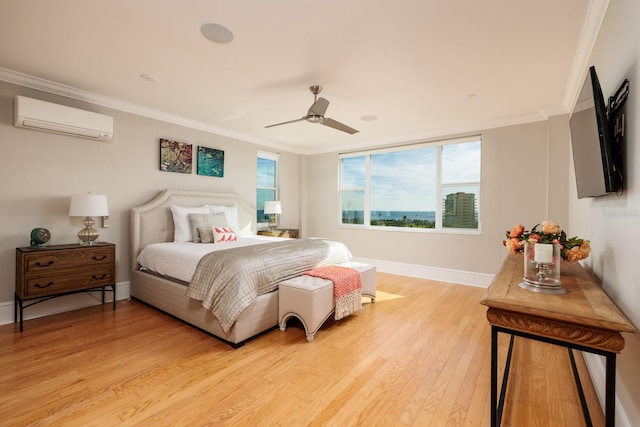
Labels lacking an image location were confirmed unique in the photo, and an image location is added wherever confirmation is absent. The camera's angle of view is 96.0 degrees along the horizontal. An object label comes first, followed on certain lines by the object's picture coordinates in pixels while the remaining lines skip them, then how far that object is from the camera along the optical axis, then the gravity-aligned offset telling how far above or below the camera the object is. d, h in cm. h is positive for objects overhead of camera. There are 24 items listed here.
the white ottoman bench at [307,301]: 259 -82
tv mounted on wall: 152 +43
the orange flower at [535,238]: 167 -13
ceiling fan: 302 +107
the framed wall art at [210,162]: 459 +81
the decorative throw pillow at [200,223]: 389 -16
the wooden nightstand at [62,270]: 277 -63
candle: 155 -20
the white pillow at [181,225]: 390 -19
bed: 257 -79
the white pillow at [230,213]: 440 -2
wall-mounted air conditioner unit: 287 +96
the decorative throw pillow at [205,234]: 385 -31
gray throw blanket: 246 -59
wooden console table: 111 -44
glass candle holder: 152 -29
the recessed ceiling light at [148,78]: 294 +138
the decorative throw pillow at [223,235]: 386 -32
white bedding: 296 -50
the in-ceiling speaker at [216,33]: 215 +138
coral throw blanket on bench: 286 -76
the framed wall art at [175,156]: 414 +81
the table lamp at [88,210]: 311 +0
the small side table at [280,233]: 536 -39
